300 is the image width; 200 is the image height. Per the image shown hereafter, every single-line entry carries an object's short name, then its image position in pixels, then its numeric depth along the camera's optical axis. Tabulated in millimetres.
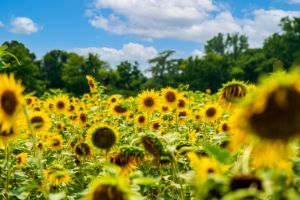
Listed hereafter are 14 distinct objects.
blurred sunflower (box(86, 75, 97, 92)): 9146
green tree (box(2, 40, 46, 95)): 52281
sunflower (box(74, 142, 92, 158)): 4968
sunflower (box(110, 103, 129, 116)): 7586
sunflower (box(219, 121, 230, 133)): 5061
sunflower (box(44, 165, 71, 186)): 3806
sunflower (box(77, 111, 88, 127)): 7539
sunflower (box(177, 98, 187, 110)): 7568
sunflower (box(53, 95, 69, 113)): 8250
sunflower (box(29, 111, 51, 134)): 5484
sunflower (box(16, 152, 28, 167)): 4506
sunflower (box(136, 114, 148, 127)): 6605
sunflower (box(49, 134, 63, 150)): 6119
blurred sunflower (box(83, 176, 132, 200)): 1720
